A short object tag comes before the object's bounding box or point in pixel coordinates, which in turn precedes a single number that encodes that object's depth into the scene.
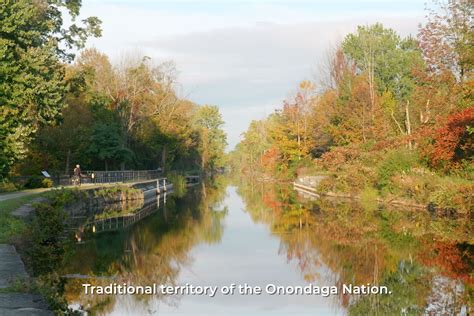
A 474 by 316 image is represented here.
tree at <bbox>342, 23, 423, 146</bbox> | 75.62
